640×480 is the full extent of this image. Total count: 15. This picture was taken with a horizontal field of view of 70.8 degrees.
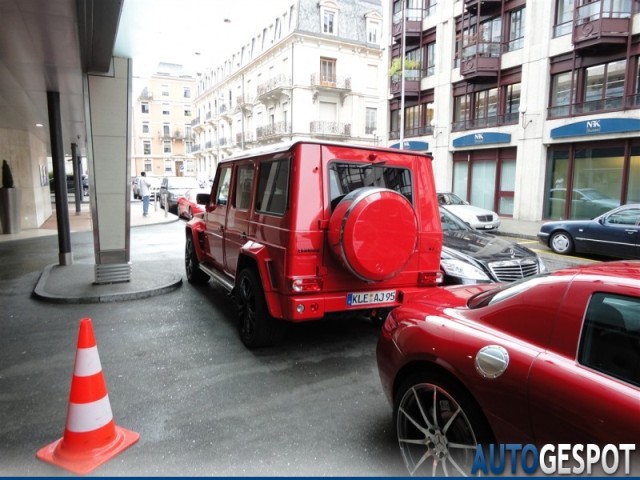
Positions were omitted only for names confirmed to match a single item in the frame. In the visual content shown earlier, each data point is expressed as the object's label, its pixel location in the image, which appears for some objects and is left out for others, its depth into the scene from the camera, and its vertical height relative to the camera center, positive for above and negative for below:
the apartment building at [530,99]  16.77 +3.60
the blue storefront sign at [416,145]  25.90 +2.06
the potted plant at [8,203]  13.66 -0.78
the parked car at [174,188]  23.11 -0.55
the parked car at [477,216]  15.06 -1.19
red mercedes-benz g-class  4.14 -0.53
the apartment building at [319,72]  39.88 +9.86
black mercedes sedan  5.88 -1.08
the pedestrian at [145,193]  19.52 -0.64
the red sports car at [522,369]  1.91 -0.90
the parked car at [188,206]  18.09 -1.13
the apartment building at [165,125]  69.94 +8.33
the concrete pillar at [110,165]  7.21 +0.21
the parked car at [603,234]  9.98 -1.26
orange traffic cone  2.86 -1.58
